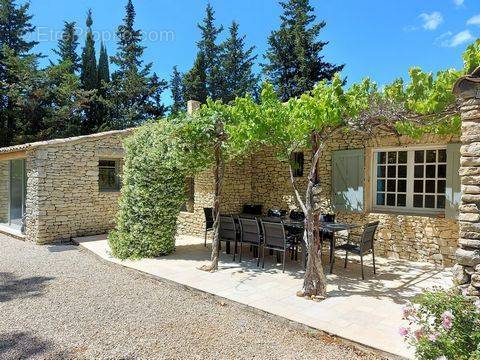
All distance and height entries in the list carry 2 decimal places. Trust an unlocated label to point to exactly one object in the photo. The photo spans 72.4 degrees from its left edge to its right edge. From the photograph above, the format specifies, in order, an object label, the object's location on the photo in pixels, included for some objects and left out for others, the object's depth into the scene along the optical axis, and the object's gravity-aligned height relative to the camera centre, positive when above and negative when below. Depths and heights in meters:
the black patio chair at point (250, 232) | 6.37 -1.10
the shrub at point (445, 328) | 2.51 -1.19
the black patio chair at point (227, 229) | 6.84 -1.13
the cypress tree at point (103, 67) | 21.23 +7.02
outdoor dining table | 5.85 -0.92
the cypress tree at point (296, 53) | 18.09 +6.98
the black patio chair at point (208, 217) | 8.35 -1.06
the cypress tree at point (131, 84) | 20.45 +5.75
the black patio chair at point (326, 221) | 6.46 -0.94
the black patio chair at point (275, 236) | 5.84 -1.09
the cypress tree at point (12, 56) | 17.11 +6.26
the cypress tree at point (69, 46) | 21.47 +8.38
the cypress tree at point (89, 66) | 20.61 +6.79
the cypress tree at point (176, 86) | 23.52 +6.44
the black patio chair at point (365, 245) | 5.50 -1.15
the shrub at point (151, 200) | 7.08 -0.55
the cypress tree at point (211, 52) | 22.03 +8.62
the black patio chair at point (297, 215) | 7.69 -0.90
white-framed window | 6.92 +0.00
